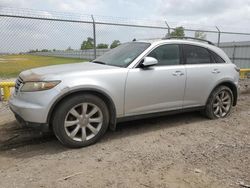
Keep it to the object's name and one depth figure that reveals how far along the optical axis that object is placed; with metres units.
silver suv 2.75
